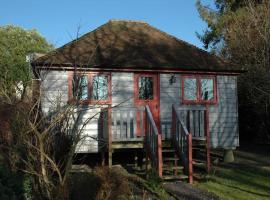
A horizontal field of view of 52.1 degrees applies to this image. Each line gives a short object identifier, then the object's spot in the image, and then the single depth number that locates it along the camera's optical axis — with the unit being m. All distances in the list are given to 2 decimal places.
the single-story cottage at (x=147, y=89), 9.03
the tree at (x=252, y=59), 12.25
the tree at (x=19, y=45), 24.11
